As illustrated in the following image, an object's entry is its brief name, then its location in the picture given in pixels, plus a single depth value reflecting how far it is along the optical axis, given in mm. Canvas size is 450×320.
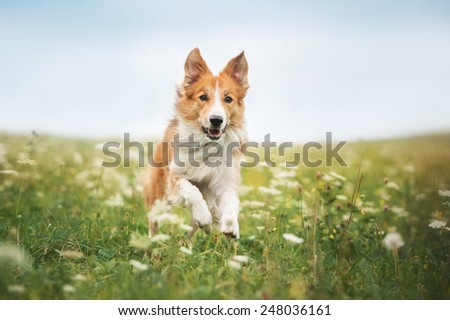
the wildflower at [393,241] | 3689
